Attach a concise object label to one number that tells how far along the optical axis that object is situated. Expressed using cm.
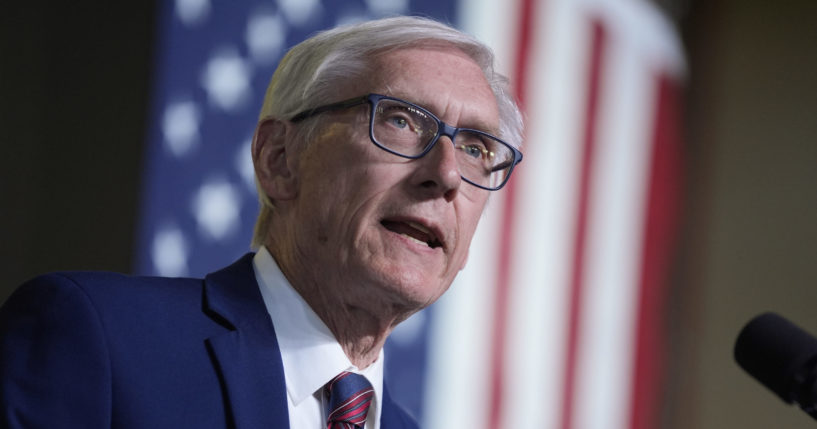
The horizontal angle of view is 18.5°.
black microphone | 157
